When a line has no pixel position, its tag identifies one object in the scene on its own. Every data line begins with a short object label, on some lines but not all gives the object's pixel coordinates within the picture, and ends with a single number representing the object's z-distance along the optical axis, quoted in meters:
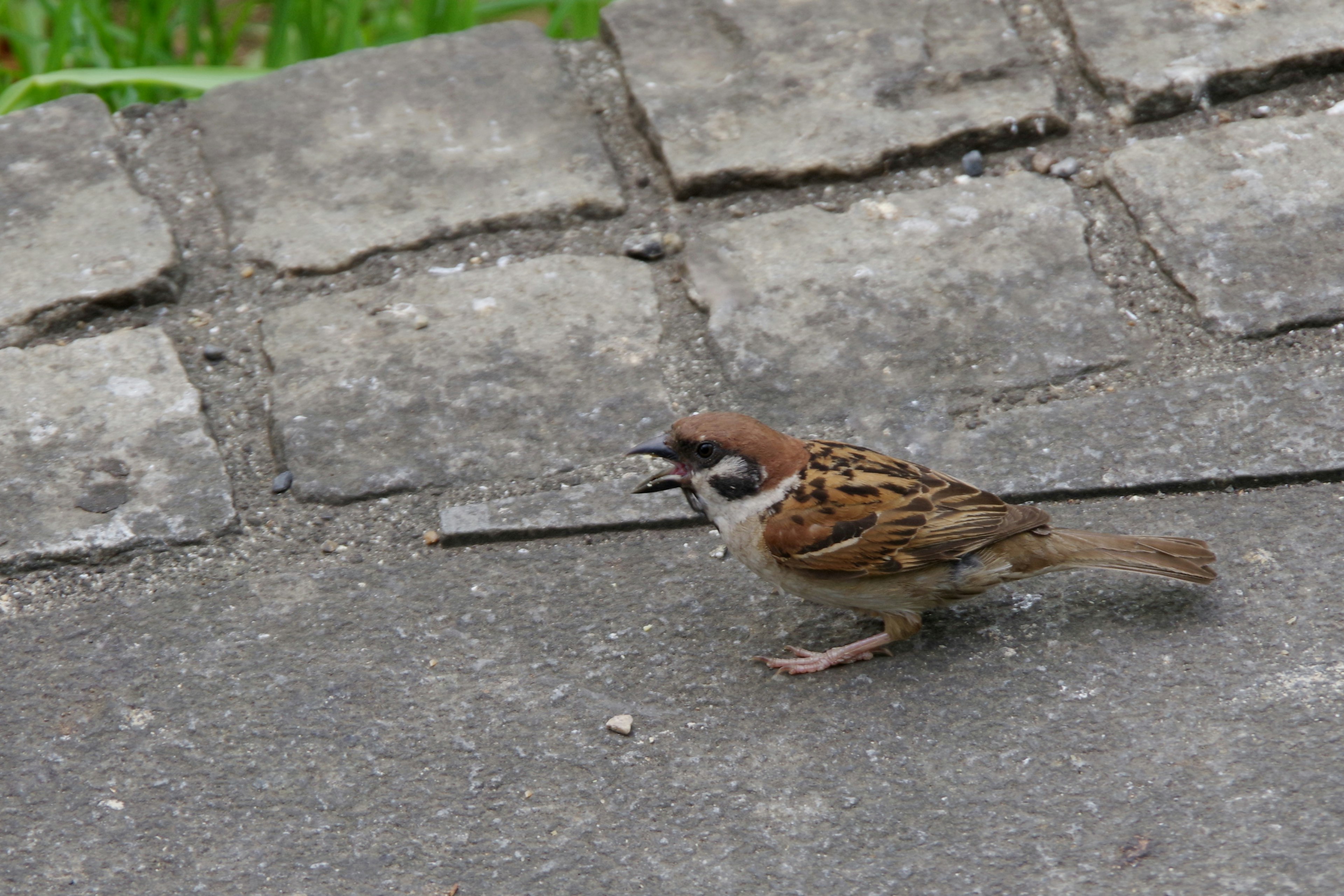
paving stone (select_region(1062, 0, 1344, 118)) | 7.52
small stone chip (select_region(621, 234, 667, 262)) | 7.23
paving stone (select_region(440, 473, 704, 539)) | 6.08
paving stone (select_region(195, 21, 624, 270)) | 7.41
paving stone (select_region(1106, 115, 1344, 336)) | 6.51
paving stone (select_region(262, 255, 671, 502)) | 6.39
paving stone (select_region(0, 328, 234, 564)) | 6.03
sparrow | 5.74
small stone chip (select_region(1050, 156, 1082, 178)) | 7.33
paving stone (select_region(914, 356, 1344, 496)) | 5.99
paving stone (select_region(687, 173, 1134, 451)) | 6.54
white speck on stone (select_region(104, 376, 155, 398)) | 6.64
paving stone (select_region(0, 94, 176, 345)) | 7.05
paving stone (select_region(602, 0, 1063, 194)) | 7.48
